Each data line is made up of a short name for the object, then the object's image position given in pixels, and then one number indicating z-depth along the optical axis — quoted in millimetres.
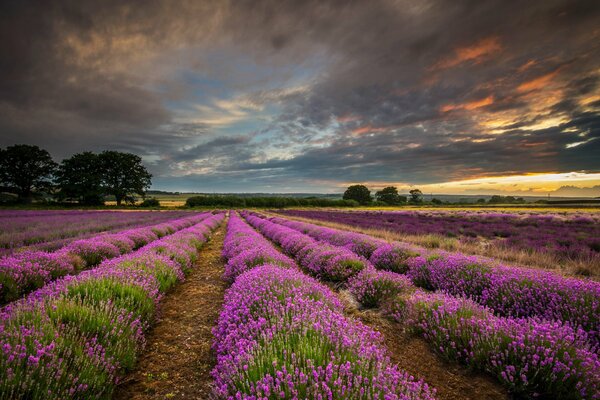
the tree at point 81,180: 51438
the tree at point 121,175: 56688
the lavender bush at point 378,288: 5000
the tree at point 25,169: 47250
